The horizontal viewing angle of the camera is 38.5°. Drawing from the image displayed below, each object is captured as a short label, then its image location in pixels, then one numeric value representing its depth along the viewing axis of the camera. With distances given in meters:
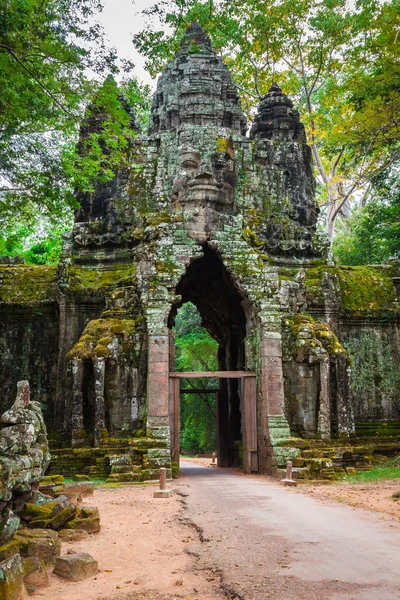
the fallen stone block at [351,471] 13.32
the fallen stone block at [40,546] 5.38
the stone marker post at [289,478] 11.64
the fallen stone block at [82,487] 9.94
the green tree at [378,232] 23.08
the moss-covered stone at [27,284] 17.33
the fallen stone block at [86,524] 6.87
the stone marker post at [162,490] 10.09
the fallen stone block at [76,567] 5.14
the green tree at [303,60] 24.56
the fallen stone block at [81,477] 12.28
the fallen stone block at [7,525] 5.27
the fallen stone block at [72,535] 6.52
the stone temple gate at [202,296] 14.12
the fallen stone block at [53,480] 9.46
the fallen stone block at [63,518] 6.62
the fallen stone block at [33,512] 6.49
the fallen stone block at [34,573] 4.93
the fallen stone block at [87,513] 7.11
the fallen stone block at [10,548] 5.07
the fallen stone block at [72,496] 8.23
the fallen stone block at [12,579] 4.22
